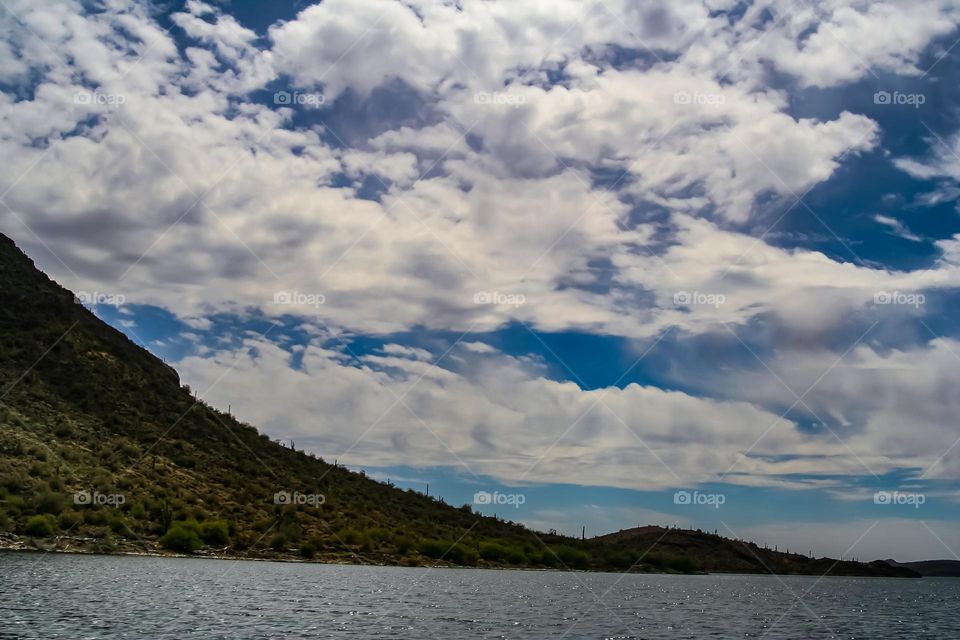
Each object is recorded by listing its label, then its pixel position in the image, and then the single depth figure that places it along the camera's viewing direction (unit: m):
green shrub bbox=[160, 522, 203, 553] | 98.38
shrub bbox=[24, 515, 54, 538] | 85.94
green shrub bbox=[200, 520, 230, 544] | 104.71
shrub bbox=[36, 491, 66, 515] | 89.56
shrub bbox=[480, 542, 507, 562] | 164.88
